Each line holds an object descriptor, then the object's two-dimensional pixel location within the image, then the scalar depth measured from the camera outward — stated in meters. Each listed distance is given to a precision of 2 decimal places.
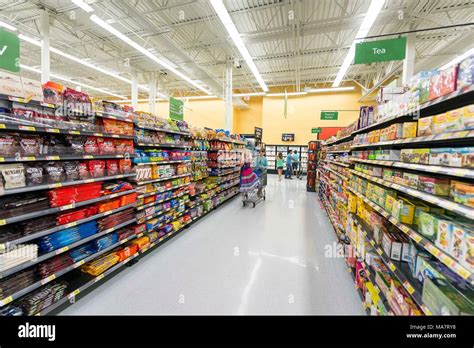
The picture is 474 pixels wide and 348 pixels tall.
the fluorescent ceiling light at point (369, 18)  4.44
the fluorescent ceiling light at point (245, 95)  13.40
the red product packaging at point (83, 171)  2.39
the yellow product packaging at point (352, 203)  3.29
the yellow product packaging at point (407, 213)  1.75
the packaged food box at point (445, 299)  1.14
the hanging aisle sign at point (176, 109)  5.64
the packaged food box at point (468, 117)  1.16
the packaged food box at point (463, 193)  1.18
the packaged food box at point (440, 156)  1.33
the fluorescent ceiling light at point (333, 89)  12.26
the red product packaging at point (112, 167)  2.75
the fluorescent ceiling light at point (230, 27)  4.69
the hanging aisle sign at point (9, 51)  2.16
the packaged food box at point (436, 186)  1.44
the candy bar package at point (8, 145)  1.75
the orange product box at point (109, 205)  2.63
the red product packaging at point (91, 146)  2.46
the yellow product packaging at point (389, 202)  1.96
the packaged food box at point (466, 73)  1.18
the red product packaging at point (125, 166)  2.93
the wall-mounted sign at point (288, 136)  15.16
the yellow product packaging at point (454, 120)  1.24
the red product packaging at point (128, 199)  2.94
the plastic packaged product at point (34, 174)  1.93
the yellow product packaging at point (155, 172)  3.60
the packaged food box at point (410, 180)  1.69
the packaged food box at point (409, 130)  1.76
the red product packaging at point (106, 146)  2.64
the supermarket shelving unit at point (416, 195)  1.18
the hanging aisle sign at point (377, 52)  3.62
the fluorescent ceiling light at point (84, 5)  4.45
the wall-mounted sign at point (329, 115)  10.93
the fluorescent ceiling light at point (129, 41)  5.20
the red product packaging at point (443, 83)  1.29
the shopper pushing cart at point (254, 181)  6.45
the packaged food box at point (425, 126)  1.56
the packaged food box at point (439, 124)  1.39
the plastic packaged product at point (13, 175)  1.72
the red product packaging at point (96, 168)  2.51
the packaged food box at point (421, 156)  1.55
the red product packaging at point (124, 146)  2.90
